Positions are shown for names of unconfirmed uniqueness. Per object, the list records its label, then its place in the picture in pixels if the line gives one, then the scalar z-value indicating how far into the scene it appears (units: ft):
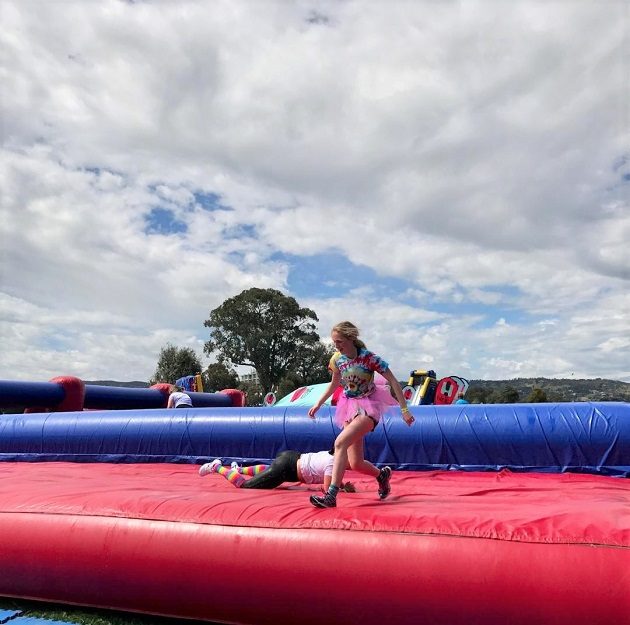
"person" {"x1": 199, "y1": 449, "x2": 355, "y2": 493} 11.67
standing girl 10.03
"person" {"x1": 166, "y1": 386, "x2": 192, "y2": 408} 25.70
